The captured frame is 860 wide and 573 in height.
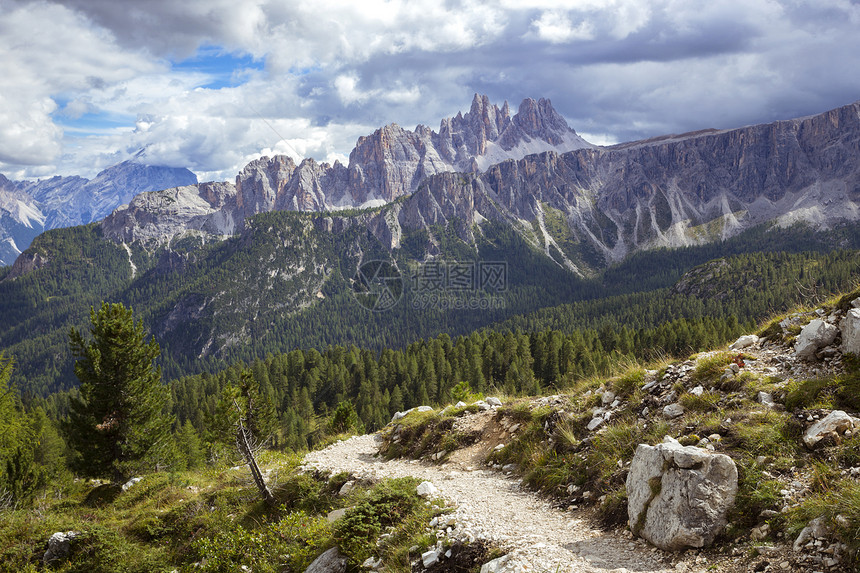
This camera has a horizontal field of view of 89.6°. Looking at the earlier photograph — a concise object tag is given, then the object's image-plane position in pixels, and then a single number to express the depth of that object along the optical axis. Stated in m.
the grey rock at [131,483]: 26.24
